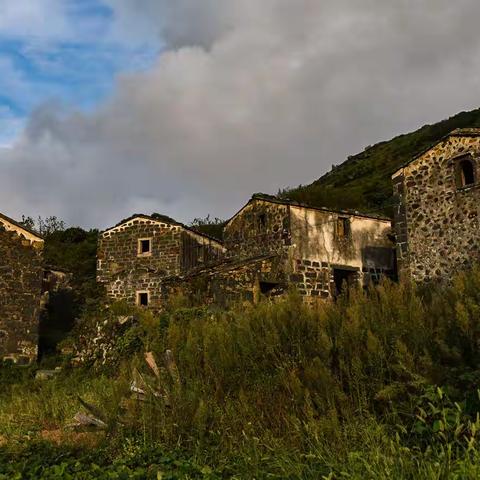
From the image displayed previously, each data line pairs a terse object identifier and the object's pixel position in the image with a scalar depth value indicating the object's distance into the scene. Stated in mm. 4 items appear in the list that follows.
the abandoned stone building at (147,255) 26328
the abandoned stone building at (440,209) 14641
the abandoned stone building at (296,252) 17547
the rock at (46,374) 15508
